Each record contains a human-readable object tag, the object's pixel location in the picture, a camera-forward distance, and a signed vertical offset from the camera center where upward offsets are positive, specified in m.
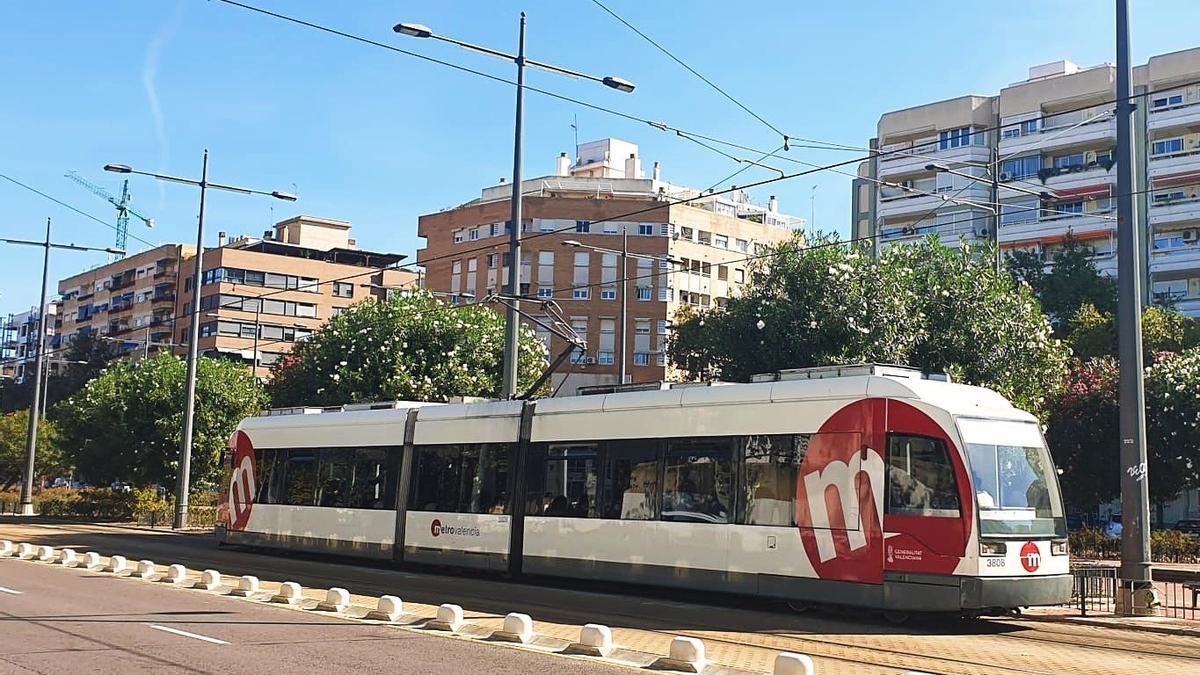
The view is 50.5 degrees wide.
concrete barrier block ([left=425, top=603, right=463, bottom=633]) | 13.44 -1.52
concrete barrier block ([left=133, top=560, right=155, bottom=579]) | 20.25 -1.66
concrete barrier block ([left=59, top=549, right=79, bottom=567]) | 22.80 -1.72
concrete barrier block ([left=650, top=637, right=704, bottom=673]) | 10.78 -1.46
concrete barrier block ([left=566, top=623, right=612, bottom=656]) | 11.66 -1.47
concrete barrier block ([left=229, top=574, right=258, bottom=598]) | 17.32 -1.62
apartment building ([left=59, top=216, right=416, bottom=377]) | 91.38 +13.73
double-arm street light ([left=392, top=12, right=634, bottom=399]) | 23.50 +4.62
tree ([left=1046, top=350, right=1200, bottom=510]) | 37.12 +2.18
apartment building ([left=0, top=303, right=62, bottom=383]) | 120.62 +12.81
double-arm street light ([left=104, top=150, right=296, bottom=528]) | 35.53 +2.64
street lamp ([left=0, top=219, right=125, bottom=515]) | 46.16 +1.34
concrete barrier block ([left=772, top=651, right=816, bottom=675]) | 9.66 -1.34
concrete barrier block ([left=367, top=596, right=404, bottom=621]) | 14.40 -1.53
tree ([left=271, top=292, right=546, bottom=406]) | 37.81 +3.64
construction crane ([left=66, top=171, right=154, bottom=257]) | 131.75 +26.41
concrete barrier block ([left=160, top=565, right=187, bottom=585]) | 19.25 -1.64
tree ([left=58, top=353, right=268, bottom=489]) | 42.62 +1.49
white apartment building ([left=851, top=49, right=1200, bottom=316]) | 61.09 +17.02
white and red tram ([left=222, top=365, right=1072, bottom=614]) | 15.06 -0.09
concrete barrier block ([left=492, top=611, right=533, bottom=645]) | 12.62 -1.50
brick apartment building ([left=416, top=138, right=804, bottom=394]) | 73.44 +13.45
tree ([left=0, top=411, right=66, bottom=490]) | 66.06 +0.73
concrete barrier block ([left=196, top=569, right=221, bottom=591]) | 18.24 -1.61
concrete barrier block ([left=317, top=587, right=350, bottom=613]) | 15.28 -1.55
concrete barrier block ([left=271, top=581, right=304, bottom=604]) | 16.31 -1.59
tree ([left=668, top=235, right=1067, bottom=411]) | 33.69 +4.73
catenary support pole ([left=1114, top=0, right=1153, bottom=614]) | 16.30 +1.45
